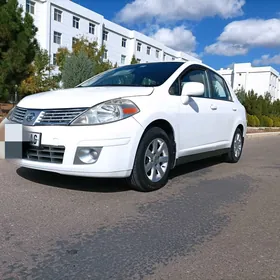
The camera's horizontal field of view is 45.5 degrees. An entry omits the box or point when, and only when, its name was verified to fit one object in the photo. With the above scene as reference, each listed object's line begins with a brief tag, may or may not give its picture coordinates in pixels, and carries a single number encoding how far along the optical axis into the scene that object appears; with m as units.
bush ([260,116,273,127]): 25.27
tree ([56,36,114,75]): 26.72
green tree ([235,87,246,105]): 27.56
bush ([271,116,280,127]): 28.19
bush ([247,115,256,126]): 23.17
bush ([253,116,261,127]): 23.60
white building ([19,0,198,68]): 37.31
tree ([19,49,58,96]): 24.87
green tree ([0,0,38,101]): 12.55
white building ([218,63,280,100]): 78.81
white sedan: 3.56
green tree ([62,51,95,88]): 16.48
